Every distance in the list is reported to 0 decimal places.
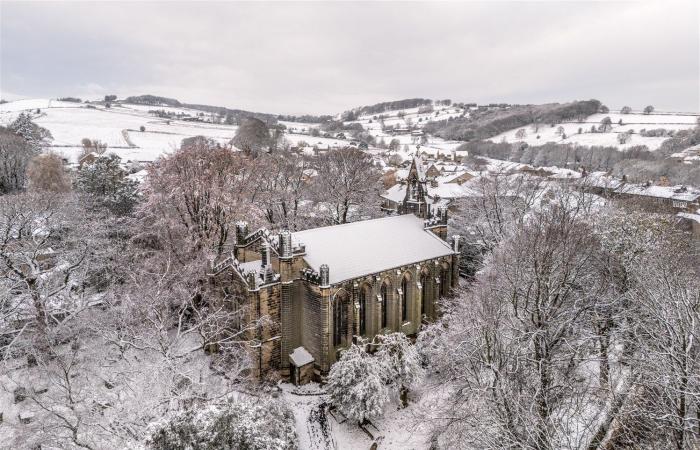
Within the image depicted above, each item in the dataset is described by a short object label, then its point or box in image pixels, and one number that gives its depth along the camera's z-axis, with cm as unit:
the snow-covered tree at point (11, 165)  5309
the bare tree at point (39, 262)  2656
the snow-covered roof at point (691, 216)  4735
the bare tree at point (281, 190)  4453
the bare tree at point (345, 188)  5078
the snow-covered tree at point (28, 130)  7868
